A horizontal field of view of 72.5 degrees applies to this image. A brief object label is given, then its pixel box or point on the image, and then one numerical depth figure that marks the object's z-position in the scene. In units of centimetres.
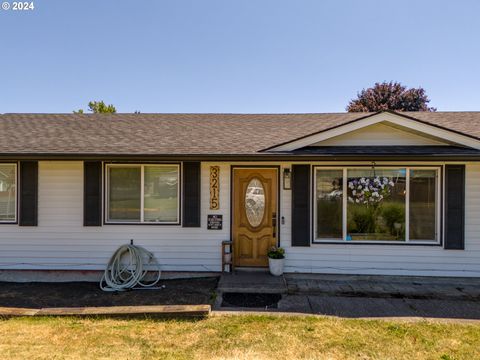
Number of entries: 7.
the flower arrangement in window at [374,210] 653
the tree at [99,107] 3572
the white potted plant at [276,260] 647
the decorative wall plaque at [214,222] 669
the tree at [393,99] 2675
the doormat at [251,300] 521
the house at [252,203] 641
